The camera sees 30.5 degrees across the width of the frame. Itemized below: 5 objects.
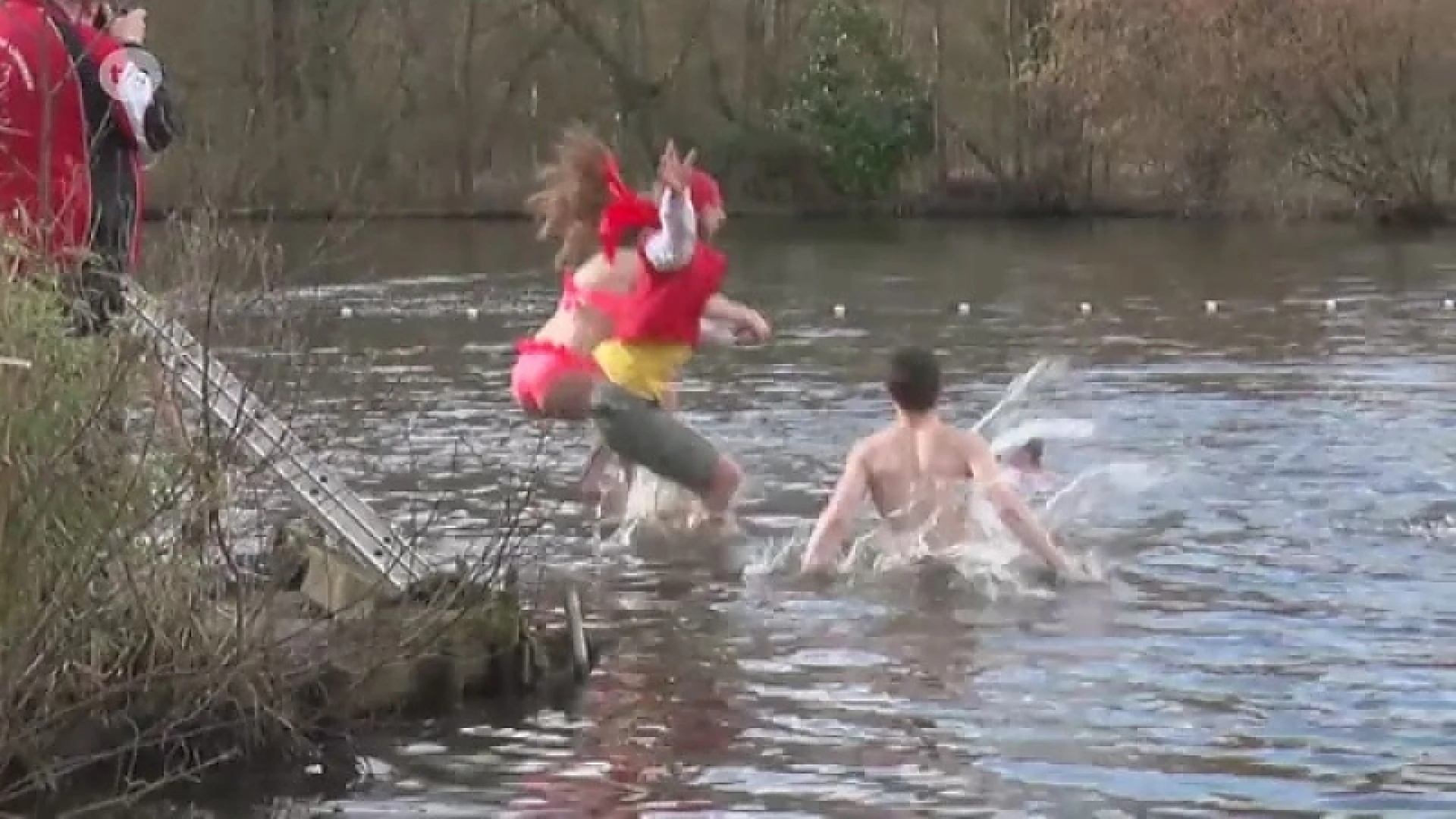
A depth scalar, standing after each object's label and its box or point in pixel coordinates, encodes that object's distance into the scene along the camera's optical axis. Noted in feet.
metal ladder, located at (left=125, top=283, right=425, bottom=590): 26.09
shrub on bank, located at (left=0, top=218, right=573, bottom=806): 23.25
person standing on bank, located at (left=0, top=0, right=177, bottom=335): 29.43
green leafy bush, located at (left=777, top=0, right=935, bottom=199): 181.78
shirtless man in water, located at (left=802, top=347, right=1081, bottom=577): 38.42
